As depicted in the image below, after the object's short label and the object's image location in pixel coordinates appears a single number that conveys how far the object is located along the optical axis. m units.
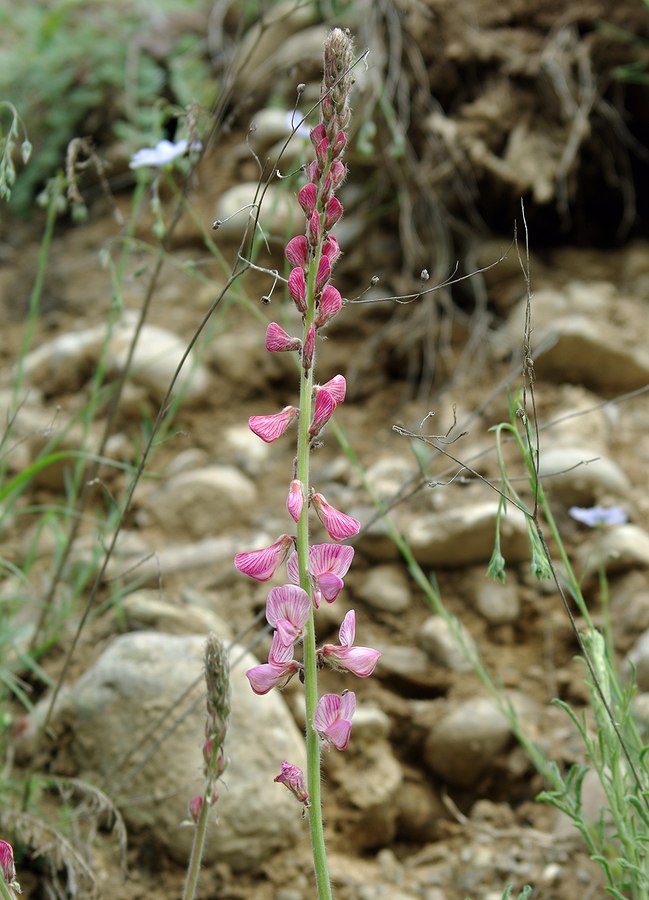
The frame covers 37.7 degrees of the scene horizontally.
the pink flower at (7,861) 1.04
